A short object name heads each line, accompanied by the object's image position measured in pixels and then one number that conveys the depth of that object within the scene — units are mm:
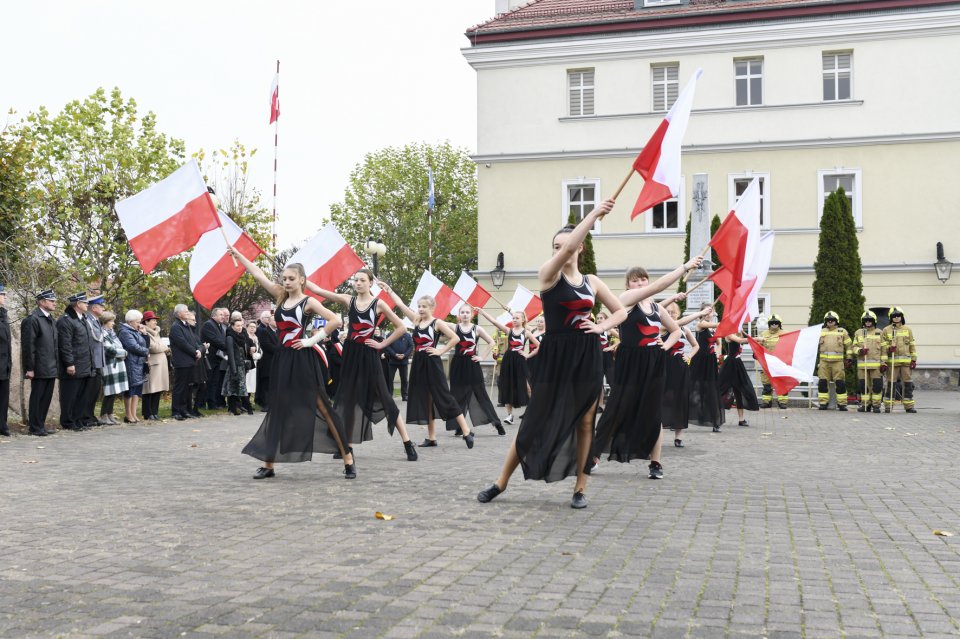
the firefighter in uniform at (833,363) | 22609
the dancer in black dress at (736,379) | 17766
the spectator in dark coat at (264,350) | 20688
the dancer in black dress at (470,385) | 14883
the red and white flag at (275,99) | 32406
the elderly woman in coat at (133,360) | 16703
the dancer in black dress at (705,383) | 15344
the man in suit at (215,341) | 19391
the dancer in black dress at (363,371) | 10781
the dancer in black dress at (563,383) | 7574
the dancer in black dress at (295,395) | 9188
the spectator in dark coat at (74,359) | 14859
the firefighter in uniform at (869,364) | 21469
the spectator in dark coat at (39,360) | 14227
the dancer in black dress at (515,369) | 18688
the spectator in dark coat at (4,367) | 13680
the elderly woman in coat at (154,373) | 17453
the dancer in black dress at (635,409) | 9648
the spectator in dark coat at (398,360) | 25219
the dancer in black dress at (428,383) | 13164
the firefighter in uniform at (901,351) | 21328
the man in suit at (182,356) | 18109
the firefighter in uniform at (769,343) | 21453
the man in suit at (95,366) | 15617
